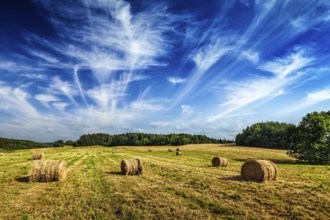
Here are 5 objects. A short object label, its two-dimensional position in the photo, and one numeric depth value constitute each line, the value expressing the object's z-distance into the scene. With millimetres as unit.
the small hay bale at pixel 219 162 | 27578
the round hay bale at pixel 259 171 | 16750
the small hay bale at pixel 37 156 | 39956
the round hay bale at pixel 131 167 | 20550
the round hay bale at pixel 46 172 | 17484
